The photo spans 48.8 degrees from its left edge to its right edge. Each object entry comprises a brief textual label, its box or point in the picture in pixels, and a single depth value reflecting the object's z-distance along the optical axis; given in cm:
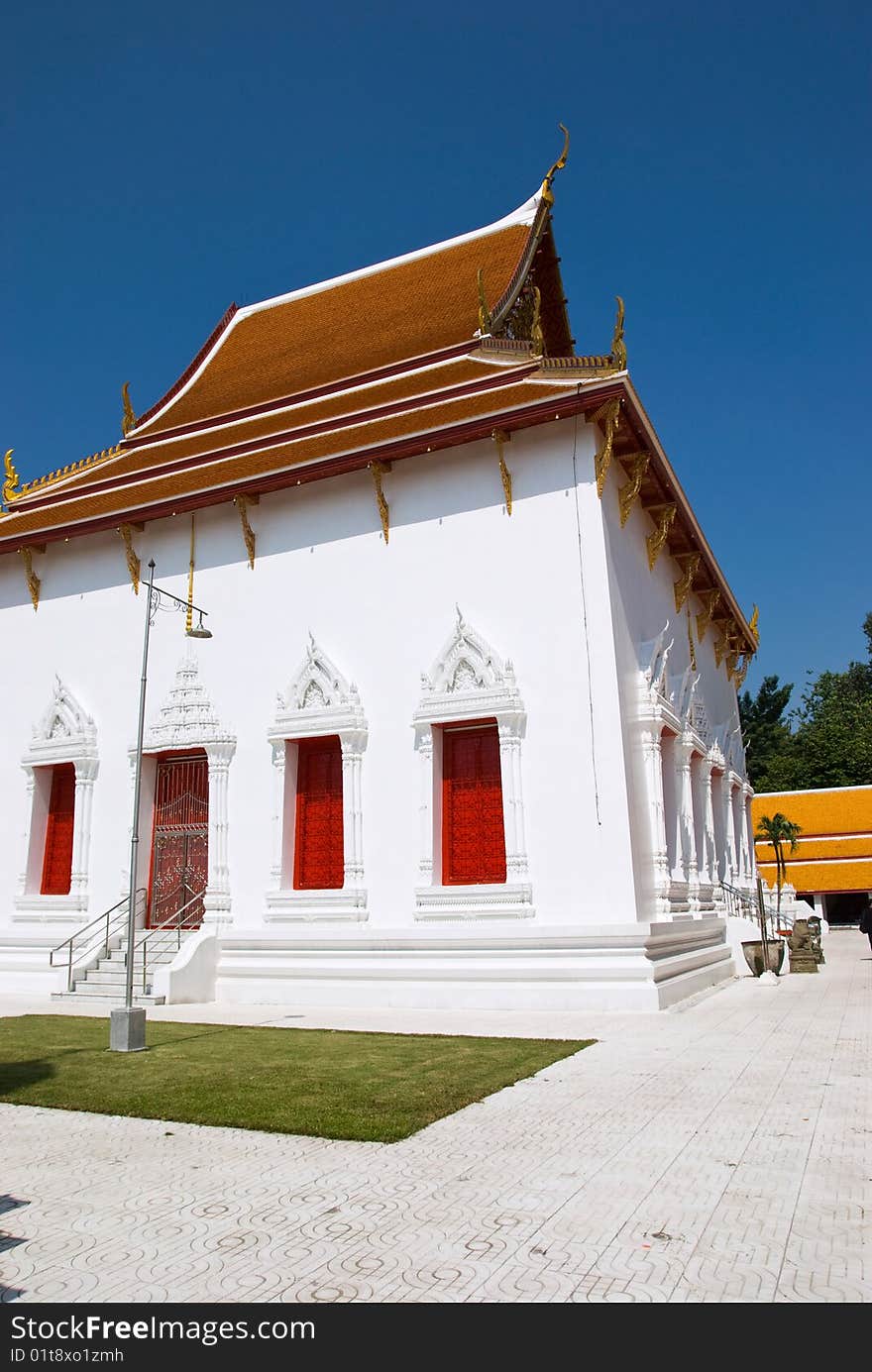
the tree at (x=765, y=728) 4078
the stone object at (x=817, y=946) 1403
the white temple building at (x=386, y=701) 977
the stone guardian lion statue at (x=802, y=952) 1359
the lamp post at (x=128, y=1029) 702
